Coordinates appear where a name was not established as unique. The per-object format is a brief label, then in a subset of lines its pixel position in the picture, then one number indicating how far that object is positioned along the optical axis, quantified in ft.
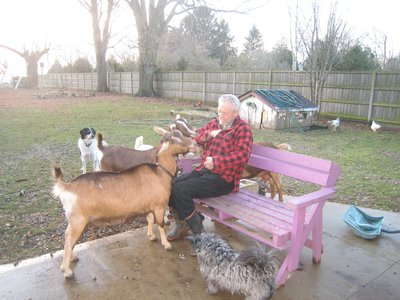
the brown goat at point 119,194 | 9.98
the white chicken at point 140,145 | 19.75
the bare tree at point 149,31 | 82.64
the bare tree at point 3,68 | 158.79
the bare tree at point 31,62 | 151.12
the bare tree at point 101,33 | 90.81
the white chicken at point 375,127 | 40.91
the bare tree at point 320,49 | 47.60
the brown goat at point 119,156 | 15.85
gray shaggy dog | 8.52
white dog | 22.07
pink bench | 9.88
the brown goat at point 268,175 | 15.34
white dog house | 41.19
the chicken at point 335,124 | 41.50
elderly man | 11.96
